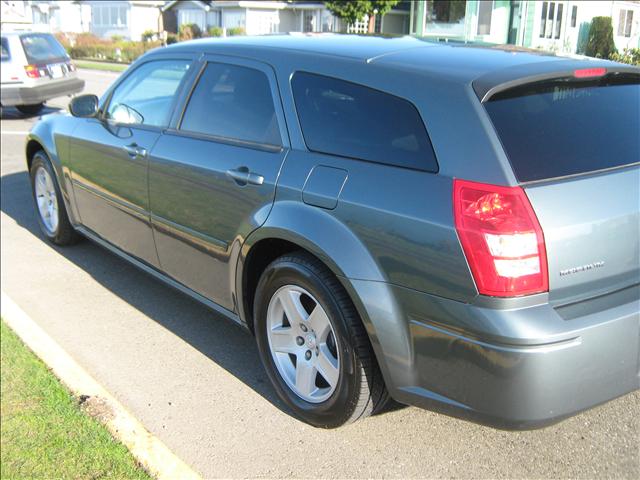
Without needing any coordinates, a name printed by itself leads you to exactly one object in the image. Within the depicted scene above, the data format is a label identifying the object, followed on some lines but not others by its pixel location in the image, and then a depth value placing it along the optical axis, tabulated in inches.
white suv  561.3
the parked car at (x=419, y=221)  98.4
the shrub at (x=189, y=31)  1705.2
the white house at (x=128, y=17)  2255.2
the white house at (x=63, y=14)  2532.0
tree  1186.6
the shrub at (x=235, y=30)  1666.5
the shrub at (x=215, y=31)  1691.6
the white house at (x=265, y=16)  1461.6
